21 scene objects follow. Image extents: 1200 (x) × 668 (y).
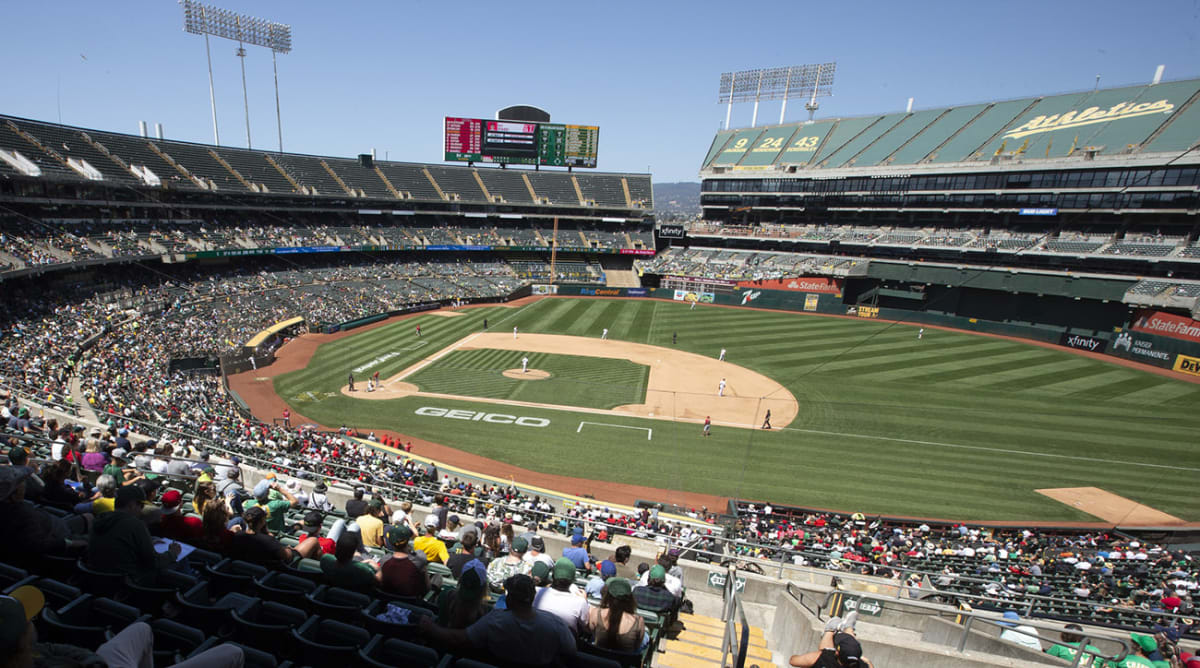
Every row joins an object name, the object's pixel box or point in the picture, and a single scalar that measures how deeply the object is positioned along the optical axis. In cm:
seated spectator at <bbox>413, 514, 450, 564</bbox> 661
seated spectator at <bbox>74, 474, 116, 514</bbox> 592
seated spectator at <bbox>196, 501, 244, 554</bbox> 555
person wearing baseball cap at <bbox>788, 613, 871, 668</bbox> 416
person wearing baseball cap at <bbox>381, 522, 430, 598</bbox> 511
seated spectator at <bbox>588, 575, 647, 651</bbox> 442
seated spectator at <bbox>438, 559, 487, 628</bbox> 413
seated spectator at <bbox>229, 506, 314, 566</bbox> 538
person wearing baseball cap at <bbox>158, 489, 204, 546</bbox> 582
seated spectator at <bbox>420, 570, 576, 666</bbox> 387
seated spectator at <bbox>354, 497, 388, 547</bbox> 703
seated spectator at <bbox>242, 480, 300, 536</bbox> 693
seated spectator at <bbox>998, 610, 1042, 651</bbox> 709
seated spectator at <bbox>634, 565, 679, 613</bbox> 596
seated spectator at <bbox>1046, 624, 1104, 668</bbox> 645
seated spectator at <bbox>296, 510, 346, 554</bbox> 599
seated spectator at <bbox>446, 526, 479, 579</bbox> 594
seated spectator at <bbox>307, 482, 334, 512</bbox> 895
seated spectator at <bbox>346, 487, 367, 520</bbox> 807
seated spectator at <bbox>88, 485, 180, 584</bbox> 446
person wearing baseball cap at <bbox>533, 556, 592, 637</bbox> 461
